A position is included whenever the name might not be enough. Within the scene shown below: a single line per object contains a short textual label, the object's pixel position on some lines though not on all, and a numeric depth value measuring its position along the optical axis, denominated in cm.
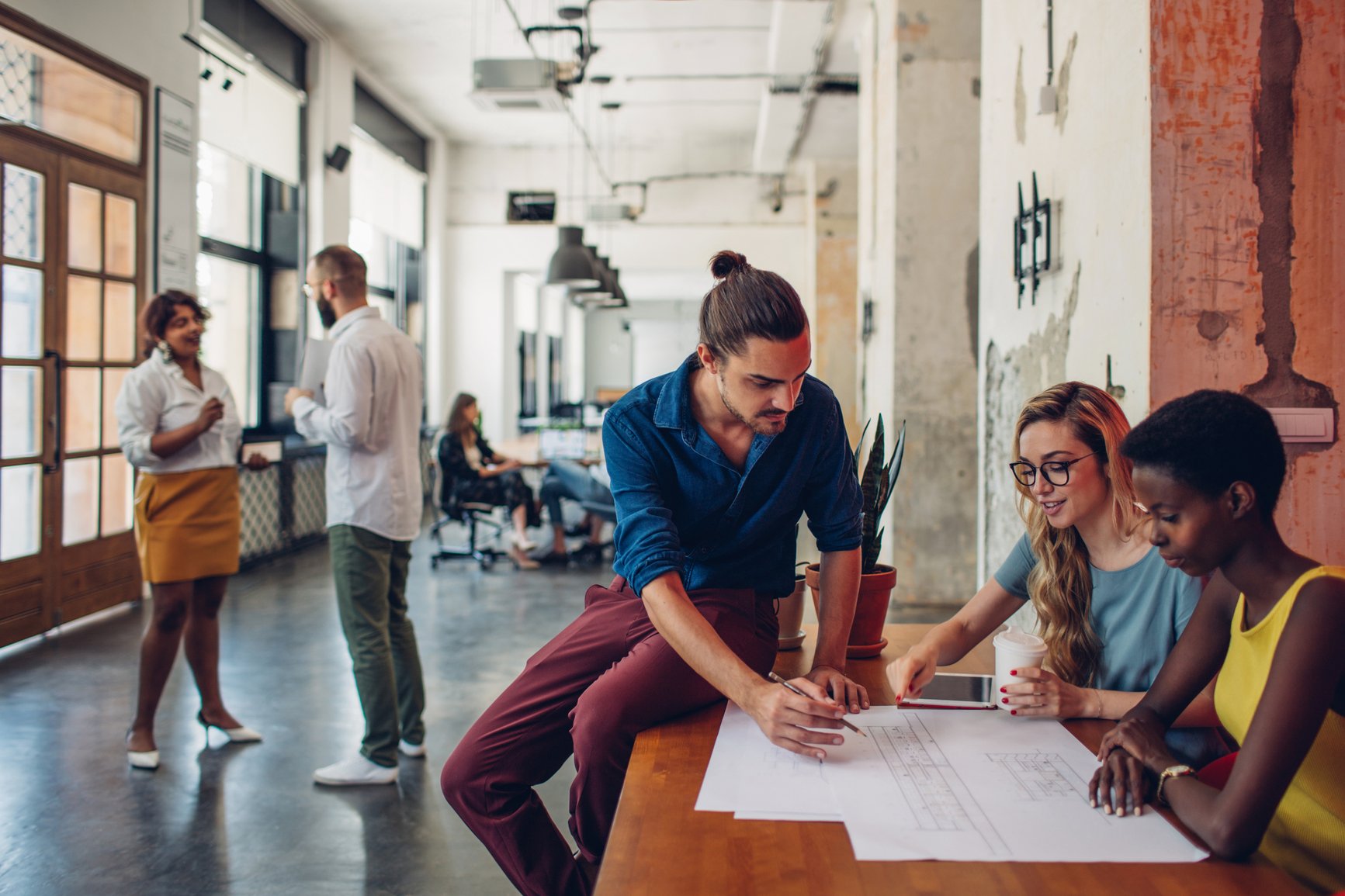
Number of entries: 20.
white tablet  141
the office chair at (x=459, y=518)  641
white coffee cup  134
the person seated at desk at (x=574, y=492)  630
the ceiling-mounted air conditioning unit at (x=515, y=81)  487
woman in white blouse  293
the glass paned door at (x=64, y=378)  420
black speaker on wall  764
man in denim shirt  141
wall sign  521
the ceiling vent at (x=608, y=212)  980
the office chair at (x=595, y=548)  619
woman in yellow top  97
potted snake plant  176
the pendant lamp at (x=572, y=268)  683
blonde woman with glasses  143
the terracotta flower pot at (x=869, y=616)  176
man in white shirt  277
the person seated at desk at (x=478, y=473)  636
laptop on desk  695
